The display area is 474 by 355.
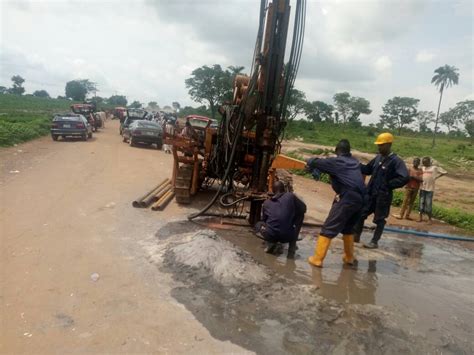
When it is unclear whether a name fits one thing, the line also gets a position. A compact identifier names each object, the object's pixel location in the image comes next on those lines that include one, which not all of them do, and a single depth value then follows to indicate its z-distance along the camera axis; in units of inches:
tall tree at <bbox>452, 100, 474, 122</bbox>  2679.6
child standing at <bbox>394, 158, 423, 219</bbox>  418.6
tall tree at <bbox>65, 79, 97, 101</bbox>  3767.2
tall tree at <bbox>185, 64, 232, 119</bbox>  2178.9
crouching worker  233.6
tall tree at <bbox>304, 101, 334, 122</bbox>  2716.5
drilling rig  268.7
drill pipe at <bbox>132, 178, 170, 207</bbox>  321.1
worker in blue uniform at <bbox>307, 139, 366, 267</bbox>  222.7
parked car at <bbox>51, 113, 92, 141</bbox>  811.4
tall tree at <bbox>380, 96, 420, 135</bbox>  2854.3
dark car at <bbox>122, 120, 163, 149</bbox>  794.8
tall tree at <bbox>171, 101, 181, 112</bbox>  2967.5
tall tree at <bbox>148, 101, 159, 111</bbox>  4215.3
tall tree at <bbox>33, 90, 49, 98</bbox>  4632.1
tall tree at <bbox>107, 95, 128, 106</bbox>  4557.1
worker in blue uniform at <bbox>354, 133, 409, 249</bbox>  263.1
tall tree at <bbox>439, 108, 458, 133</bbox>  2810.0
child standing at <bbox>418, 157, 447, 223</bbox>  407.5
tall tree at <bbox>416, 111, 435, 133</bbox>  2854.3
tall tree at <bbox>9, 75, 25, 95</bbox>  3800.4
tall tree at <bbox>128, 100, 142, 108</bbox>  3966.5
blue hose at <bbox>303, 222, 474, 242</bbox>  347.2
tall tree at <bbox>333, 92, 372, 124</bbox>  2992.1
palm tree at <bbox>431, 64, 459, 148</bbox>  1991.9
